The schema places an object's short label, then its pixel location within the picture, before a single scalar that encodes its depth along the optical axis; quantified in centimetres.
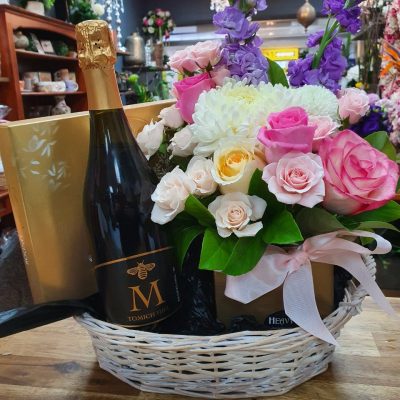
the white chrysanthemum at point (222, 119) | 47
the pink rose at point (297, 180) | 43
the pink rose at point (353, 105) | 56
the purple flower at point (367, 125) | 71
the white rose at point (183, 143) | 53
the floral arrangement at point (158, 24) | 607
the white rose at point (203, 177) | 47
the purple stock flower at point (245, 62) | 57
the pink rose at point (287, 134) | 43
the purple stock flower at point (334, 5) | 57
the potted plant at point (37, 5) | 307
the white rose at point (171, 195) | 47
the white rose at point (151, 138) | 58
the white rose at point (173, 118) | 59
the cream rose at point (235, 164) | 46
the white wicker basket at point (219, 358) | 45
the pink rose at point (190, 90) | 56
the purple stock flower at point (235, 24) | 56
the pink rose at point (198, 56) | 58
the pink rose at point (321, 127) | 47
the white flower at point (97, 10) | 388
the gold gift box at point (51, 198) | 54
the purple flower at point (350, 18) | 58
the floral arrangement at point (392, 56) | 162
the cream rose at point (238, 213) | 44
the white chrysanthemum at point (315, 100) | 51
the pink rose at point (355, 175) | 44
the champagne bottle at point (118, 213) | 50
